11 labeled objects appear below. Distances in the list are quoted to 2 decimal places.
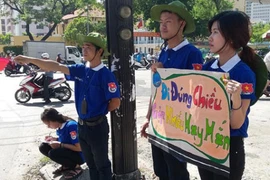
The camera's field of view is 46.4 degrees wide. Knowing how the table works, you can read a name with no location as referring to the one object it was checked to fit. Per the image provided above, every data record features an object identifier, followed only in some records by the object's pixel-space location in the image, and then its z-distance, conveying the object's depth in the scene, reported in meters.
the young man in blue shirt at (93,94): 2.78
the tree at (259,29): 44.47
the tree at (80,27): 42.84
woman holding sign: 1.80
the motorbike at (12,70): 17.97
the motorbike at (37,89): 9.34
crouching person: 3.70
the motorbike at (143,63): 23.69
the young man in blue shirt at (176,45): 2.34
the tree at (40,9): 34.09
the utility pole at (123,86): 3.07
